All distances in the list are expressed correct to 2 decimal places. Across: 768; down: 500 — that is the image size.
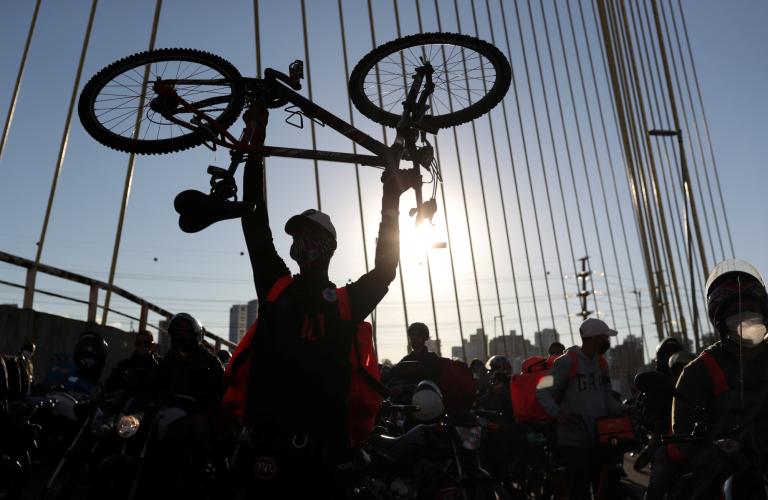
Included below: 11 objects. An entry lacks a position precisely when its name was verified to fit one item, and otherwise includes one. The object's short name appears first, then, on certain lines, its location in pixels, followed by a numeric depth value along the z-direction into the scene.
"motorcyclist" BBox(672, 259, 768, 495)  2.62
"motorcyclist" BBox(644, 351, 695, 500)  4.53
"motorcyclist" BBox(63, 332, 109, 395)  5.22
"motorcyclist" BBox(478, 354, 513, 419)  7.71
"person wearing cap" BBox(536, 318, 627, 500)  4.96
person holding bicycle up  2.27
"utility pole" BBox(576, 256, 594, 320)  47.22
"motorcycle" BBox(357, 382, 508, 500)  4.06
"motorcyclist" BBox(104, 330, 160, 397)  4.46
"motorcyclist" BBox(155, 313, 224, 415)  4.90
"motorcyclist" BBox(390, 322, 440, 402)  4.70
